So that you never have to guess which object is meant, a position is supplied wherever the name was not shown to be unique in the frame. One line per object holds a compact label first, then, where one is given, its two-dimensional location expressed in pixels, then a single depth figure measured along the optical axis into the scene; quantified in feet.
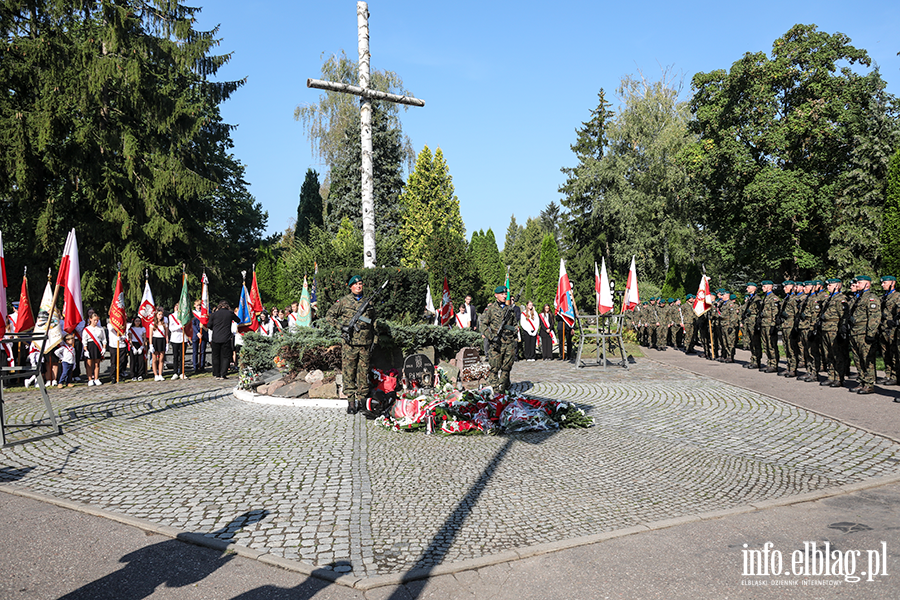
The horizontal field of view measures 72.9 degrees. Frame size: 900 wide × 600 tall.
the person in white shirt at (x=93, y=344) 46.24
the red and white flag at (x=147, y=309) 50.24
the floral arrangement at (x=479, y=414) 27.40
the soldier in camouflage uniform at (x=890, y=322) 35.42
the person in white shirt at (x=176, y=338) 51.98
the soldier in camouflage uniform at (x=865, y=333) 35.35
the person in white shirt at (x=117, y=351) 48.10
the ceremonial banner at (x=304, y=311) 52.80
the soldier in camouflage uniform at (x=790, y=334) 44.47
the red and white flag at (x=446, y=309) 56.13
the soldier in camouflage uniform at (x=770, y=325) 47.60
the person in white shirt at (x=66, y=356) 45.62
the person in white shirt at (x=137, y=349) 49.88
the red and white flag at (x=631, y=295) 51.39
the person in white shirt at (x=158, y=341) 50.03
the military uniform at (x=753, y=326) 50.43
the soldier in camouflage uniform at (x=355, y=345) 31.14
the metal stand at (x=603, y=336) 49.62
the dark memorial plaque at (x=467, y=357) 39.17
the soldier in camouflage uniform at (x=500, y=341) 33.55
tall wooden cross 45.93
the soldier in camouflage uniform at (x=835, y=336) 38.45
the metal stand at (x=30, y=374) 26.26
